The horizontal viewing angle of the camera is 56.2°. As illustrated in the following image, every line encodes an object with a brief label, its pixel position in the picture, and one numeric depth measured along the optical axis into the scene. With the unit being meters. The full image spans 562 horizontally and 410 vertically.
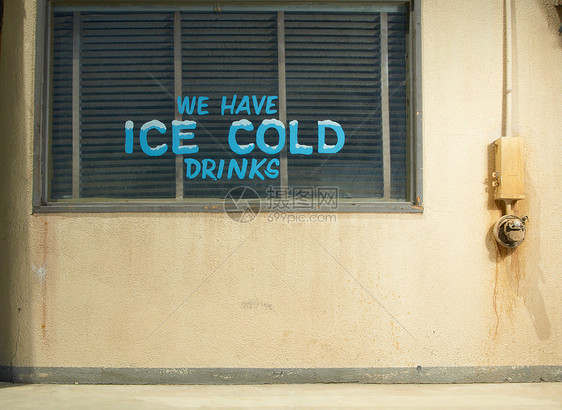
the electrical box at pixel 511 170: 5.02
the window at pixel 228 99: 5.29
